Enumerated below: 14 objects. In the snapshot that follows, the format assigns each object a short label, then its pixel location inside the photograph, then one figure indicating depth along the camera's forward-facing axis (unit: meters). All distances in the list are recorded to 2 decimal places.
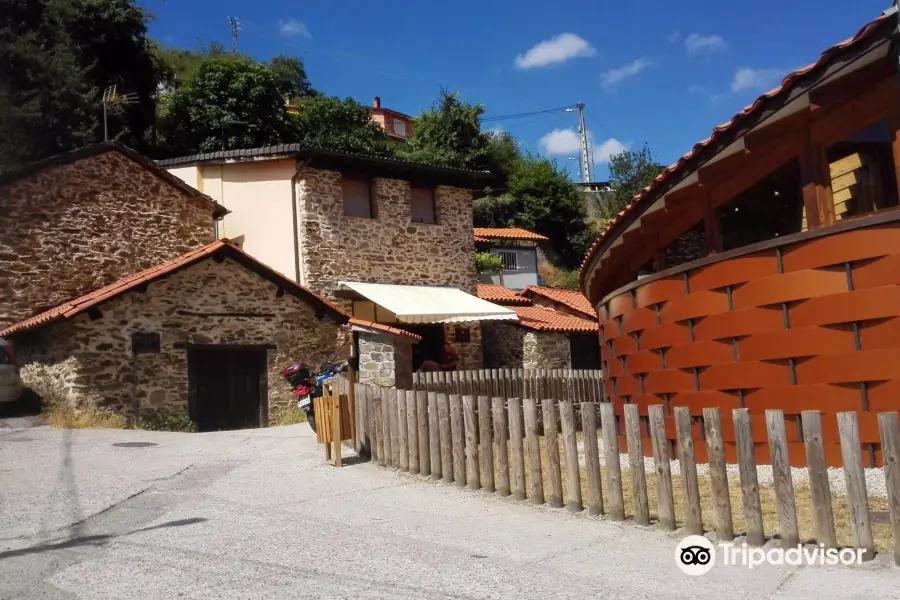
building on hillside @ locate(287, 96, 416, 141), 70.38
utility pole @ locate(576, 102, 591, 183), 60.31
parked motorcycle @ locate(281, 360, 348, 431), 11.86
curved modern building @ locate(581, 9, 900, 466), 6.53
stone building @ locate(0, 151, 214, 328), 16.22
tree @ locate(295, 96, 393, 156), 38.44
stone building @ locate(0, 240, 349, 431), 14.48
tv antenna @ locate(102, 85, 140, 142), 28.47
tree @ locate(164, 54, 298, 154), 35.53
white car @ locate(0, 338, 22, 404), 13.73
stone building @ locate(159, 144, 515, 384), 20.69
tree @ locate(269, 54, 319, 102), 56.08
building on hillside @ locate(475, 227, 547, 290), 38.97
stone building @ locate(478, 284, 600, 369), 26.22
